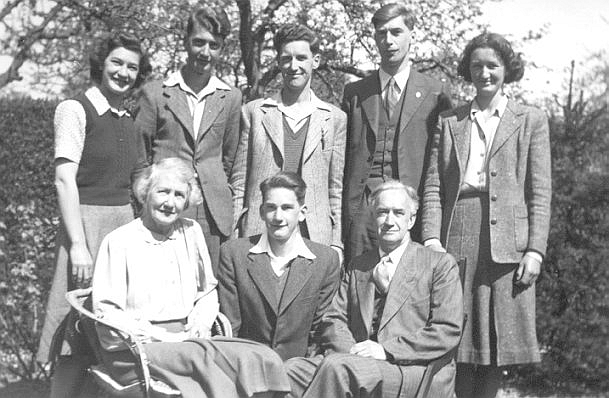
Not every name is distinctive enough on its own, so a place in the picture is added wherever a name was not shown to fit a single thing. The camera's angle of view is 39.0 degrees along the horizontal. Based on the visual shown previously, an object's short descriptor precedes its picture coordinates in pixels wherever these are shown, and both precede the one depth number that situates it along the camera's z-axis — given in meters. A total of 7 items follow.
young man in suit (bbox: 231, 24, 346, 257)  4.52
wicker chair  3.45
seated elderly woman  3.54
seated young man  4.11
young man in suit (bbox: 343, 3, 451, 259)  4.57
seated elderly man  3.68
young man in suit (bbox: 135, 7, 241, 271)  4.51
